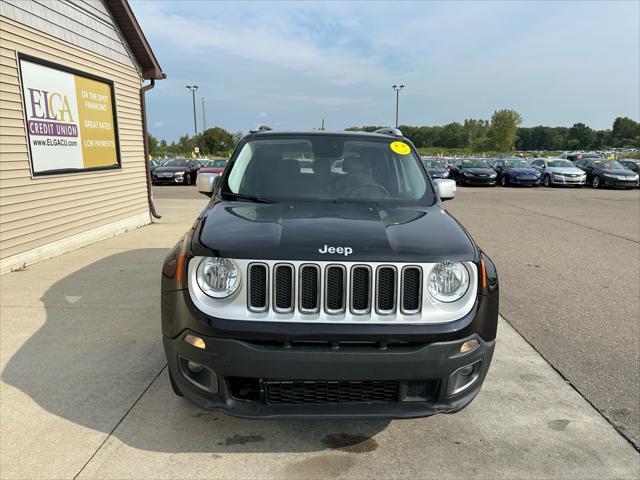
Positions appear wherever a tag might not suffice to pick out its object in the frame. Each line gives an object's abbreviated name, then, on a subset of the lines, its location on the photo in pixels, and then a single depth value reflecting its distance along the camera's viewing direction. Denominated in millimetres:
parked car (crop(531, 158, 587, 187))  24547
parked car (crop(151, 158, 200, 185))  23719
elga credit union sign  6898
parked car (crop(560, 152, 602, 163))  39331
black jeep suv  2326
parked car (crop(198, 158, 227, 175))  20022
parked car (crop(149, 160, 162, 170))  24867
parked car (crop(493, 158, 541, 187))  24812
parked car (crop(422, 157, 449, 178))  23547
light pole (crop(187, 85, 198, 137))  52219
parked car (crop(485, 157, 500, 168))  27303
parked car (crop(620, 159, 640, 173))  25545
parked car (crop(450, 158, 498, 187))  25156
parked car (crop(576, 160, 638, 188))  23438
